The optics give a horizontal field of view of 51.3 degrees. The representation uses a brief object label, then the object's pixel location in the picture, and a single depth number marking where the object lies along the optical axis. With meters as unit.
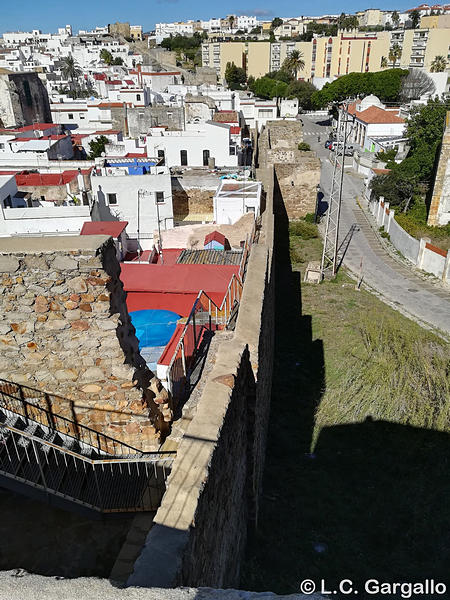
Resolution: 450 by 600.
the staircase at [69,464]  4.68
